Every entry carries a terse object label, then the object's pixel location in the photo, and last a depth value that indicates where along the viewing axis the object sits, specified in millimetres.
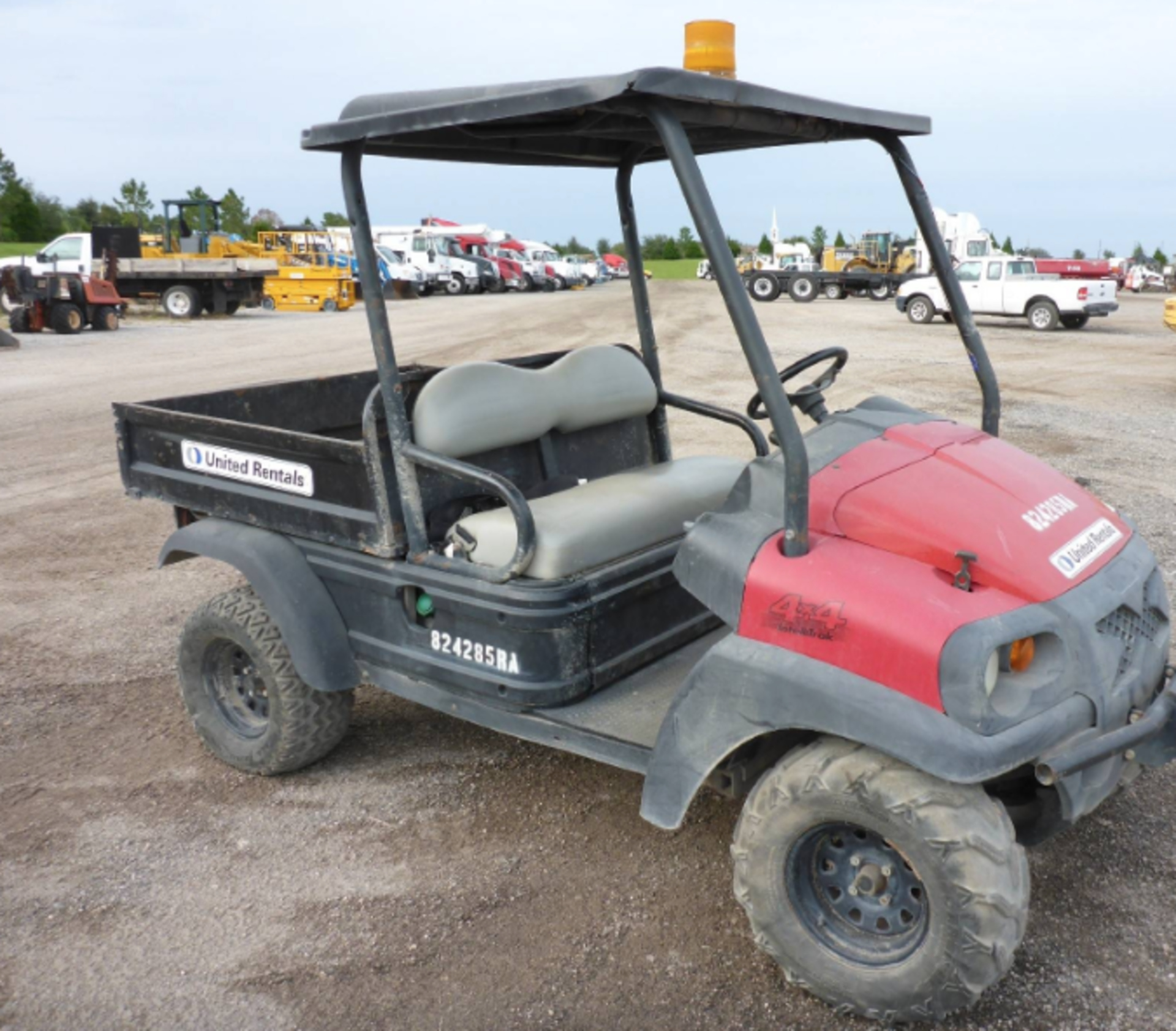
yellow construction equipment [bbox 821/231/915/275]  34188
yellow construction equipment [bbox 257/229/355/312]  29203
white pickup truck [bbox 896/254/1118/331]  21266
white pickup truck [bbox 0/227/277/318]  23703
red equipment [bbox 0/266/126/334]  20266
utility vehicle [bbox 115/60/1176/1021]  2381
